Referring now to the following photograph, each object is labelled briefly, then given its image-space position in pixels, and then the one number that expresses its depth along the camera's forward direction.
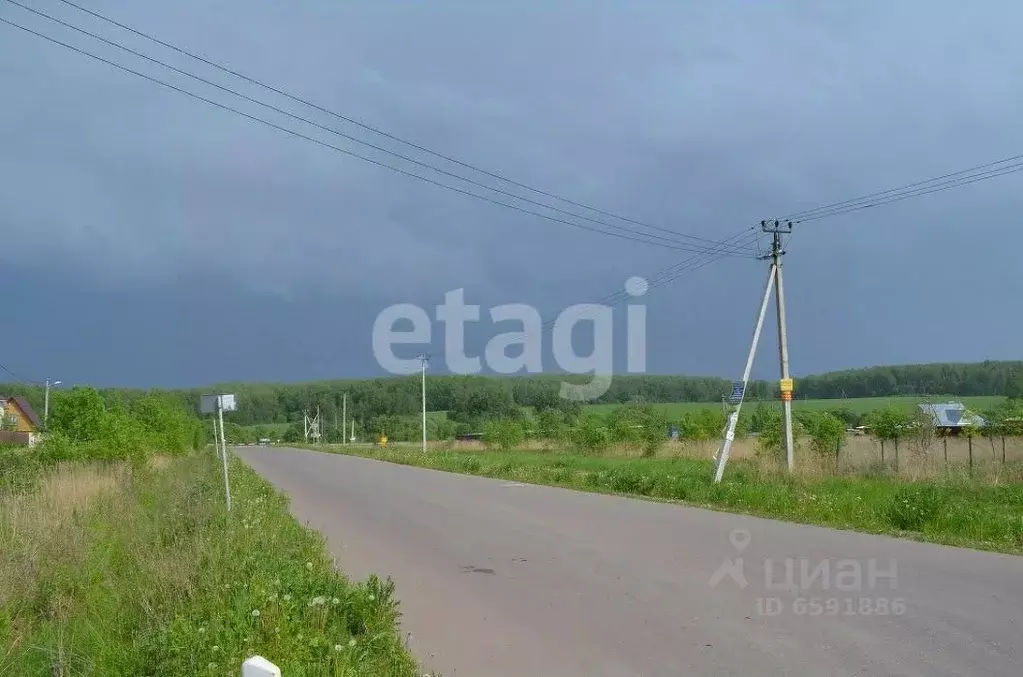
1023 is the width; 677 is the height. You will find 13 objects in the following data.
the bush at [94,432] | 28.64
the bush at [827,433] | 36.30
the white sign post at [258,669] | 3.33
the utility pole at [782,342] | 22.56
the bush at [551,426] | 69.05
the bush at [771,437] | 39.41
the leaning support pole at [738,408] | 21.78
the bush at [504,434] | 72.06
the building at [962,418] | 32.25
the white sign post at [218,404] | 14.12
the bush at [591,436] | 59.31
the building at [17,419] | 61.75
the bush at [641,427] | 55.03
